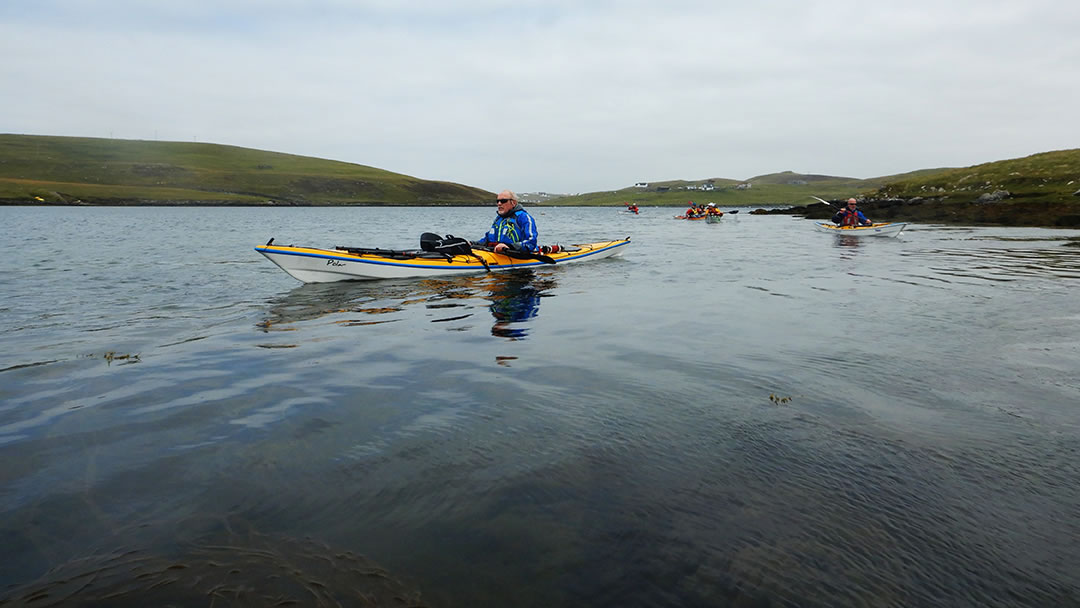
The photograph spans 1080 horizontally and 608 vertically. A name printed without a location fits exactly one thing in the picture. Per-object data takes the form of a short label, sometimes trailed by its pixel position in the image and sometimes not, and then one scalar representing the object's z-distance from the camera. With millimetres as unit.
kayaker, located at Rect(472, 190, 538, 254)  20016
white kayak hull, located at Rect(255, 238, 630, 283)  16391
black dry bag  18453
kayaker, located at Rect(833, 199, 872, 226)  37938
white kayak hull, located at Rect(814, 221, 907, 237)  35062
